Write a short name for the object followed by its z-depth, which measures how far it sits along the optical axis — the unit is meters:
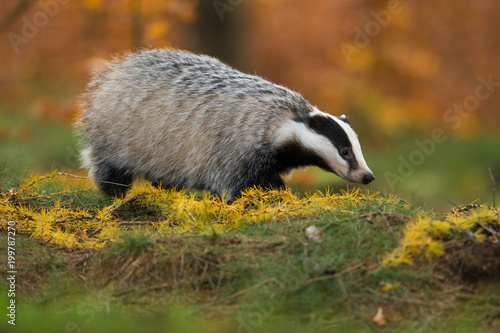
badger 12.10
